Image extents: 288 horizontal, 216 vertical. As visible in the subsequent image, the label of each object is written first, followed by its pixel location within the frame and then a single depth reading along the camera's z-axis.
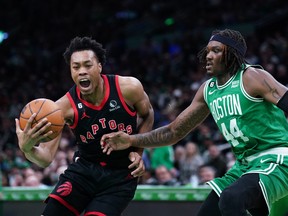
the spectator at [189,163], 15.39
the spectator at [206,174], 13.13
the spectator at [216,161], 13.79
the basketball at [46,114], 7.96
